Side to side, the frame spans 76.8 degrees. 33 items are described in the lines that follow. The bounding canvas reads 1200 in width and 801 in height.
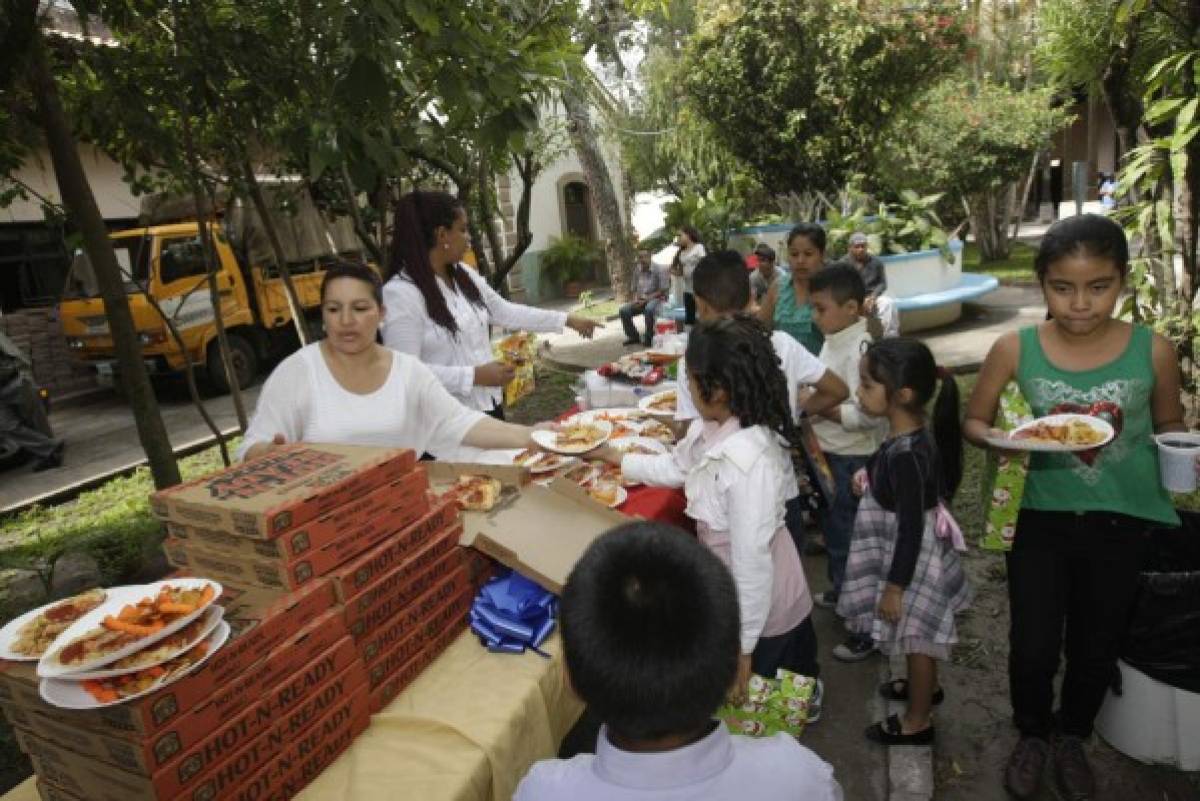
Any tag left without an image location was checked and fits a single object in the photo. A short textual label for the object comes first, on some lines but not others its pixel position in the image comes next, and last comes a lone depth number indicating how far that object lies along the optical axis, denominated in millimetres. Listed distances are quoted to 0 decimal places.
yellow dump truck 10656
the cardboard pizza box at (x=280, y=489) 1670
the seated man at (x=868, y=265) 6332
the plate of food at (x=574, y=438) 2914
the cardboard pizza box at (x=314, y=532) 1689
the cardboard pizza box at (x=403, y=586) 1820
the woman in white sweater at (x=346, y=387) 2518
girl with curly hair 2260
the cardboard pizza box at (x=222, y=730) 1381
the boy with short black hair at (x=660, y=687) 1196
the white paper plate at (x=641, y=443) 3277
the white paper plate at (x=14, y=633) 1524
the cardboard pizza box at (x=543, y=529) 2203
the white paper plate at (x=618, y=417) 3791
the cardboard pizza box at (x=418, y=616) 1855
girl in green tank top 2293
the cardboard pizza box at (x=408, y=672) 1868
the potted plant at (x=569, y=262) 21453
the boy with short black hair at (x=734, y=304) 3053
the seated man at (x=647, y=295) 11391
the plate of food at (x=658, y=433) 3566
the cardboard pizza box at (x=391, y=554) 1789
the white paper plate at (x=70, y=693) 1340
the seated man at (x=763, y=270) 7199
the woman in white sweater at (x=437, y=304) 3469
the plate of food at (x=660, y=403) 3942
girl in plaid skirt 2590
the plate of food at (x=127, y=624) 1399
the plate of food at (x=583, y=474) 3035
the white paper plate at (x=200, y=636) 1361
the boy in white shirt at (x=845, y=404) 3594
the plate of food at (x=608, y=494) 2873
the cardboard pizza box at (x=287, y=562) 1696
